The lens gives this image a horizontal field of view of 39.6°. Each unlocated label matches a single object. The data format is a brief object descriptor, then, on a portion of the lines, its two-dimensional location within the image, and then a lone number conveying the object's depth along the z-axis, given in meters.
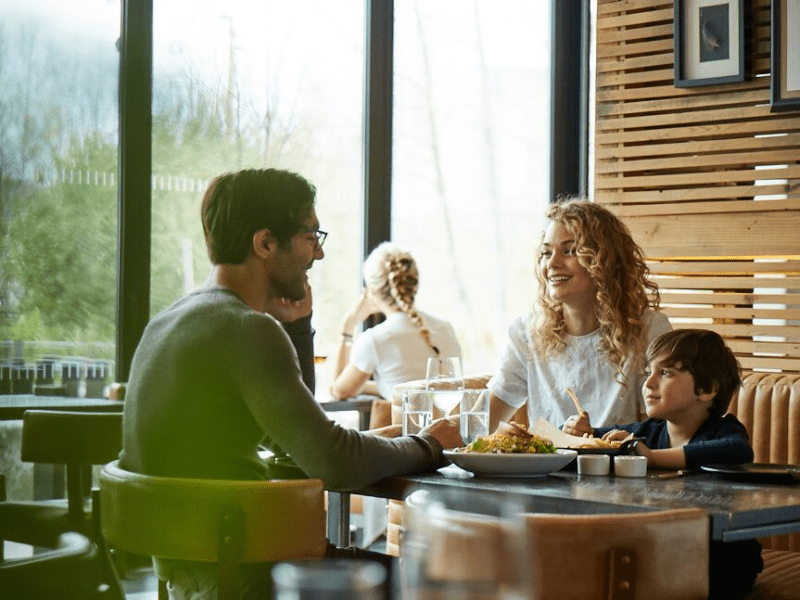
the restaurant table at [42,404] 4.30
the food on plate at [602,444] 2.50
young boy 2.48
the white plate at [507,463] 2.28
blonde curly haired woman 3.20
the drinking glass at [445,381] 2.42
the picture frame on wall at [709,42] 5.23
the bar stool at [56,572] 0.96
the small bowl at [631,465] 2.33
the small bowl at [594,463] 2.37
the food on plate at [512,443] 2.33
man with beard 2.06
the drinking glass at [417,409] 2.45
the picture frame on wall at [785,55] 4.98
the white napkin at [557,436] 2.55
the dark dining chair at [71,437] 3.46
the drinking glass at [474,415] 2.42
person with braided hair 5.20
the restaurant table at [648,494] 1.89
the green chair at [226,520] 1.74
